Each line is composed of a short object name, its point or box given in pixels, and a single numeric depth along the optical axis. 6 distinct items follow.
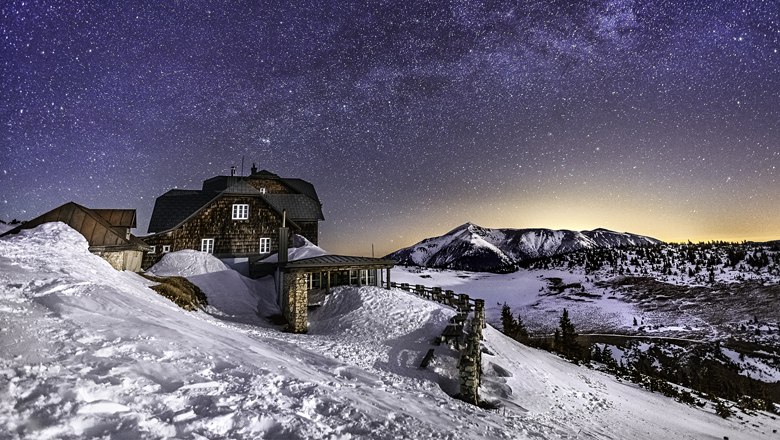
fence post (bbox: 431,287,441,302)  22.89
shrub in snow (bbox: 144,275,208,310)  16.13
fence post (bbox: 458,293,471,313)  20.37
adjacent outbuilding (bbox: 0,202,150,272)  18.98
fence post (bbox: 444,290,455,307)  21.45
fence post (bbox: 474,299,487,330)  17.82
